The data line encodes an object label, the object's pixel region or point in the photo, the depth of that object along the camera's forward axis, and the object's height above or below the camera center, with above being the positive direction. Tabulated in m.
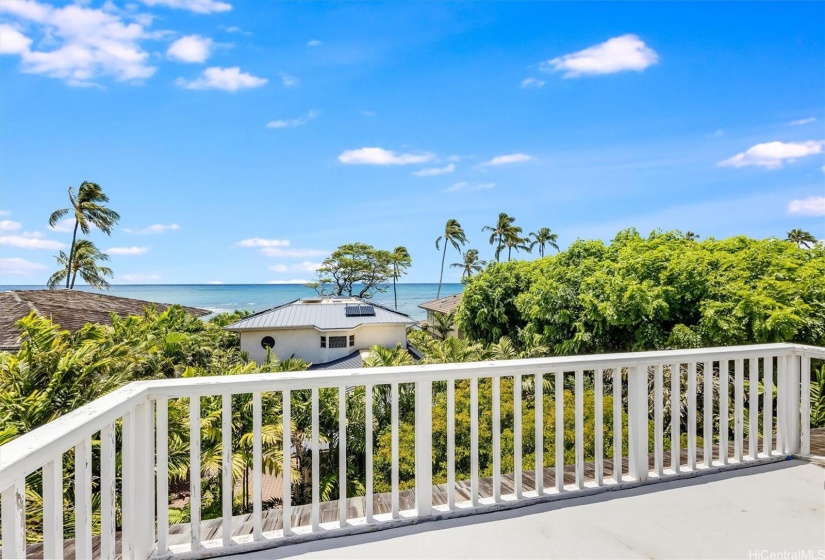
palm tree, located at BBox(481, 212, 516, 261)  36.22 +4.42
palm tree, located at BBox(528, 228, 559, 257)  45.12 +4.43
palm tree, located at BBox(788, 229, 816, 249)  36.78 +3.77
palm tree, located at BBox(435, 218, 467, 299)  36.91 +3.94
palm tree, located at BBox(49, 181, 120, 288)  23.36 +3.93
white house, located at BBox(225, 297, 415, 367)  18.16 -2.42
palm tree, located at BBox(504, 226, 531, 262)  36.33 +3.34
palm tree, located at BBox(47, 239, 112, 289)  24.73 +0.71
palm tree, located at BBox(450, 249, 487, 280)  42.08 +1.55
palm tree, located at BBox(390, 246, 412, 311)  35.84 +1.53
